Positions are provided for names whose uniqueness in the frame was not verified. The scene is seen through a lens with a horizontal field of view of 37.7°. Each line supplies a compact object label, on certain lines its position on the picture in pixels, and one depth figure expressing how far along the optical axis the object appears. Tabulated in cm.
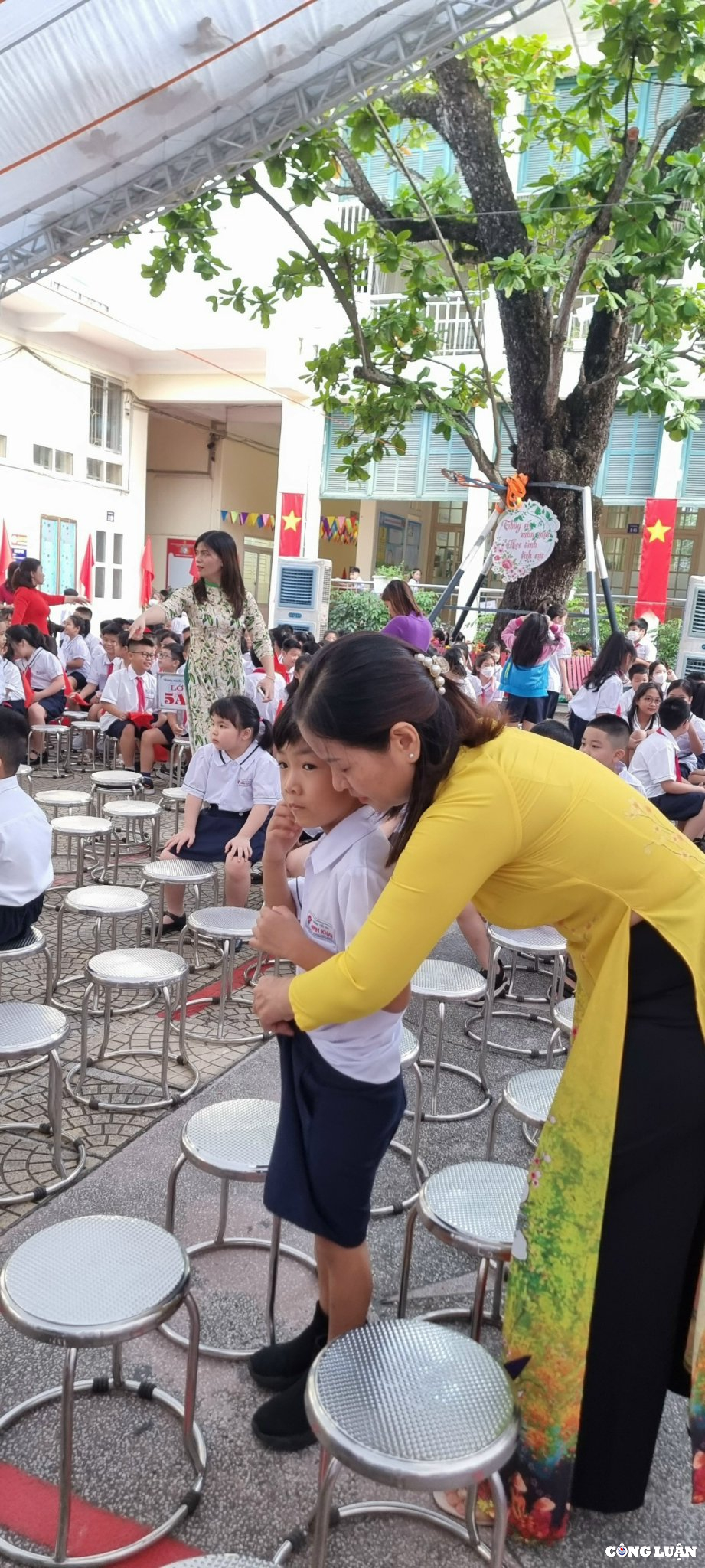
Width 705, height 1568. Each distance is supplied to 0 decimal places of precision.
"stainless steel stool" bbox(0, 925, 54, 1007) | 317
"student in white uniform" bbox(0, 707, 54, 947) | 328
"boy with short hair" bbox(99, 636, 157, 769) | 858
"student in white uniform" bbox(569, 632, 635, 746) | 749
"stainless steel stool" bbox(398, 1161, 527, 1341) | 193
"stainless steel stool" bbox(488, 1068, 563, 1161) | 244
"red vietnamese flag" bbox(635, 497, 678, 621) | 1506
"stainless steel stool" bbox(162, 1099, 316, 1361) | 216
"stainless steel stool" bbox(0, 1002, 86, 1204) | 257
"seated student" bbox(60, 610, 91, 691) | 1052
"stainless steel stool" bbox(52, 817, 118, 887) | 463
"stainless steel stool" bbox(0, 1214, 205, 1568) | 161
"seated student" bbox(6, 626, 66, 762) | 872
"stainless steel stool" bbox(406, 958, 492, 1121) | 317
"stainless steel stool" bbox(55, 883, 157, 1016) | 366
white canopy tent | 467
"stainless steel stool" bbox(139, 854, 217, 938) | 415
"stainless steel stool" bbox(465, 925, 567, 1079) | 374
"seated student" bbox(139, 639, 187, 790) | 848
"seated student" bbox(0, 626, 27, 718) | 751
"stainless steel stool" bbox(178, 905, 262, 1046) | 358
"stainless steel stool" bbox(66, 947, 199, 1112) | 313
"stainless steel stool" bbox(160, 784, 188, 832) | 572
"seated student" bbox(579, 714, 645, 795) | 463
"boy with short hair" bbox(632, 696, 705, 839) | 602
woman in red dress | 863
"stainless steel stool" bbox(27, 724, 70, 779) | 823
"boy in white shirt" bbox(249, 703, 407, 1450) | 185
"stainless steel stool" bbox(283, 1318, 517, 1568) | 134
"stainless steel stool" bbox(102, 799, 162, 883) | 512
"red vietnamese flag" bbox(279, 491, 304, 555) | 1803
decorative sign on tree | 945
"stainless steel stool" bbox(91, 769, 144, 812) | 591
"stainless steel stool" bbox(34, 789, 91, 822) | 525
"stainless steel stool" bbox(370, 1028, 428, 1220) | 270
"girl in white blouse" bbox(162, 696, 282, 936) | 473
